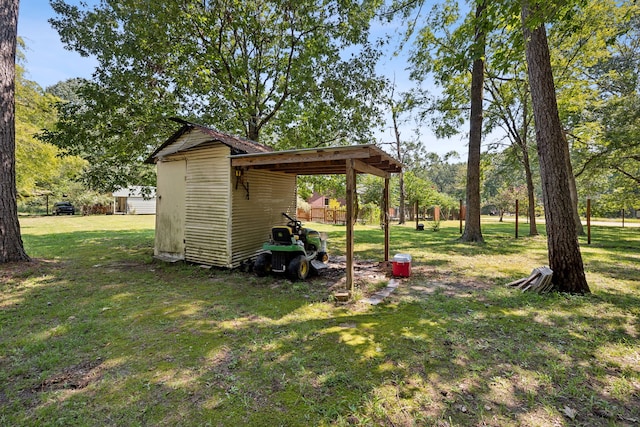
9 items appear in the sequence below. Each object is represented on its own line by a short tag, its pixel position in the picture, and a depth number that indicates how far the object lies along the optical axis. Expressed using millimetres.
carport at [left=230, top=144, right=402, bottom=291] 4477
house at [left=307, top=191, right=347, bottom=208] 31595
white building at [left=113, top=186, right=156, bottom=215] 26230
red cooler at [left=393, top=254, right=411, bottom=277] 5719
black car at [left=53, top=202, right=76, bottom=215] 22859
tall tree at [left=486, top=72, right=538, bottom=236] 12164
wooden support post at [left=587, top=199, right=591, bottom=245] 9680
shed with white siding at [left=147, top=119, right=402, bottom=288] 6125
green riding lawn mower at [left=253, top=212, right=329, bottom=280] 5449
